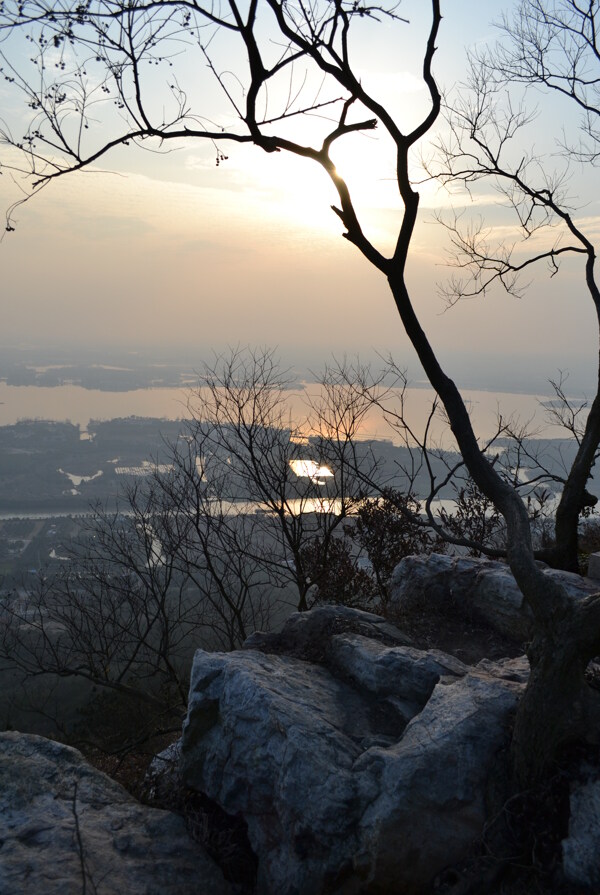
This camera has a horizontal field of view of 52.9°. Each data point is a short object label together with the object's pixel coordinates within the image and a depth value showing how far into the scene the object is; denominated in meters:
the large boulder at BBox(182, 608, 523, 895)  3.14
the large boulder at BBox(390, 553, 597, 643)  5.96
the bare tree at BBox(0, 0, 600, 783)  3.34
